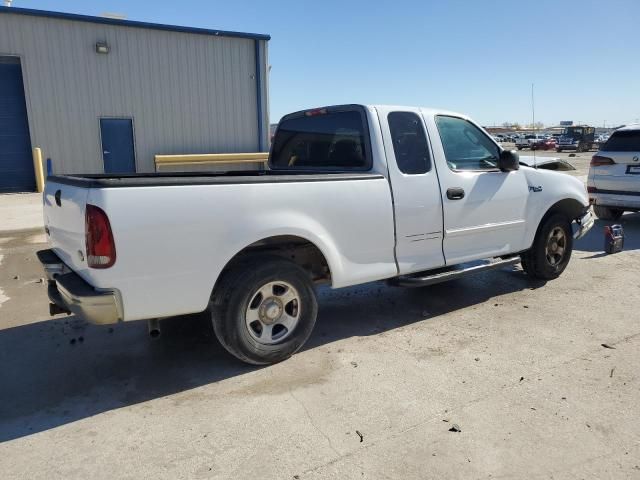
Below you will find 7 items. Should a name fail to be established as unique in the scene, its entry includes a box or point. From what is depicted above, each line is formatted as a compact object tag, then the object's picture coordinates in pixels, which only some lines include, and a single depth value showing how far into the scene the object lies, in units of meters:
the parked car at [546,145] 49.46
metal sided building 14.74
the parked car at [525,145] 48.03
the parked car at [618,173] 9.17
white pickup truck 3.18
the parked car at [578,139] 48.03
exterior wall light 15.18
